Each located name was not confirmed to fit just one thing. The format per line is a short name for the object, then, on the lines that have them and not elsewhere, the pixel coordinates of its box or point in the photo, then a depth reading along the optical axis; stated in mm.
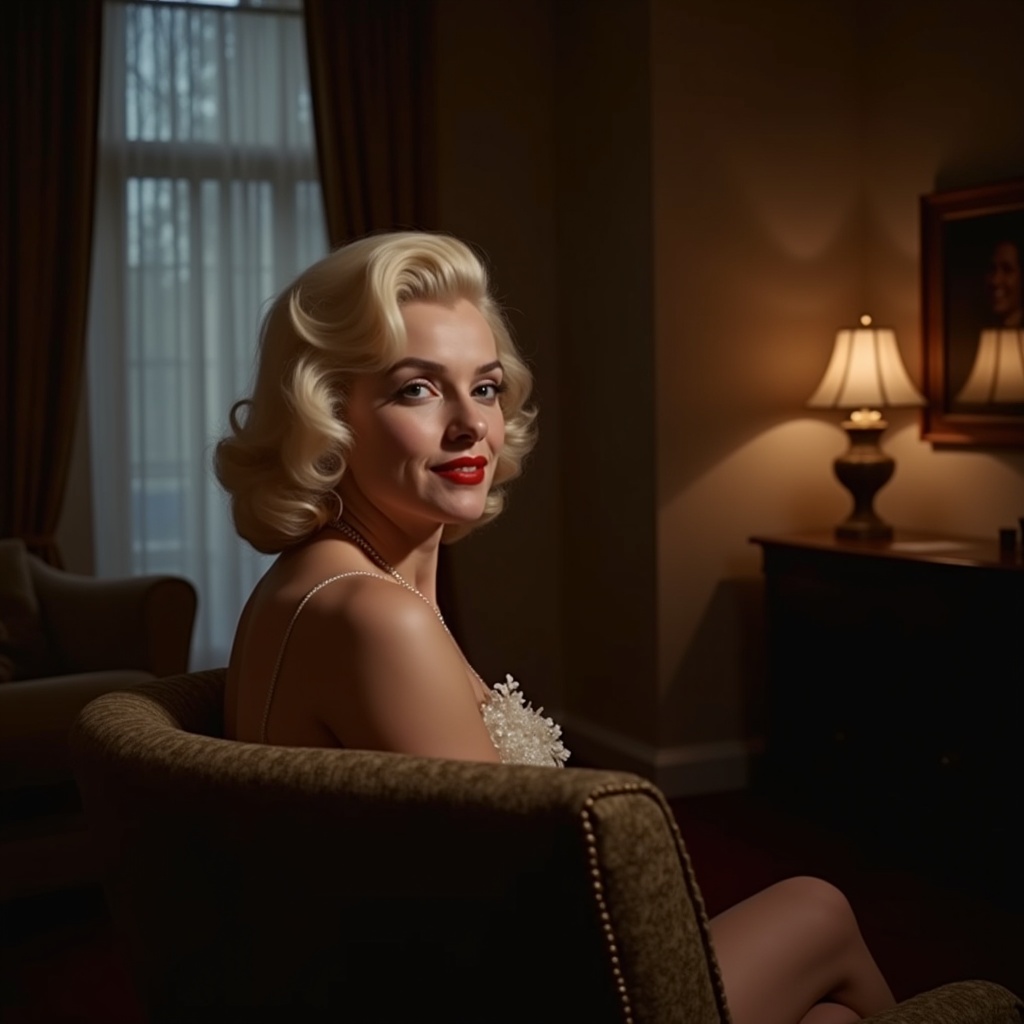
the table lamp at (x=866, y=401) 4742
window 5281
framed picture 4492
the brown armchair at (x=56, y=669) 3861
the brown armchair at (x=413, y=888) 1051
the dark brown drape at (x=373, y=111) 5371
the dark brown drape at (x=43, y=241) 5051
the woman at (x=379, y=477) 1555
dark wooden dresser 3926
